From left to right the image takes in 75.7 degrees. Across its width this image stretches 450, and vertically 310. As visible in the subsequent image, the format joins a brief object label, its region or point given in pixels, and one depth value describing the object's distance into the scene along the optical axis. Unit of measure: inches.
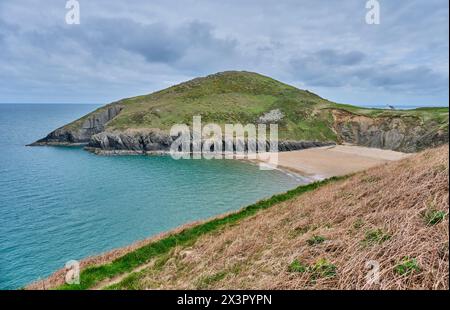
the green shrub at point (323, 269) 284.4
